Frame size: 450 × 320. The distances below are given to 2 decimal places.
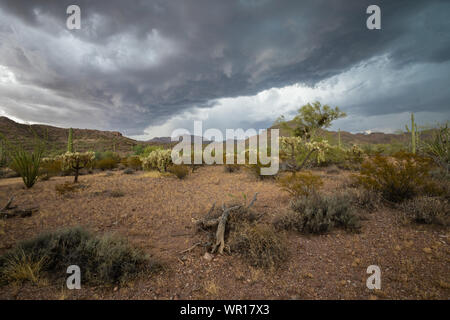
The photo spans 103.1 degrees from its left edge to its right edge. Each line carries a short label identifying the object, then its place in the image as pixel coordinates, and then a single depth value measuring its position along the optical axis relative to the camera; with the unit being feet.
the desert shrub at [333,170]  38.11
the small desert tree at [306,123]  38.55
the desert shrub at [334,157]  42.14
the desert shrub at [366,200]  15.06
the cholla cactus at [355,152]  49.39
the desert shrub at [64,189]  22.87
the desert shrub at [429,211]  11.77
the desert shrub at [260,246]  9.53
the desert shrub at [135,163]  51.01
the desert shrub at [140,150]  60.26
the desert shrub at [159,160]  40.60
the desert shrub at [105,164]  49.78
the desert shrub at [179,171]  35.06
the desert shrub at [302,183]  18.42
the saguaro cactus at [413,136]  39.24
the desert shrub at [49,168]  35.35
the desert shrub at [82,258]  8.44
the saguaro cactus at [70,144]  55.63
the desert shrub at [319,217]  12.53
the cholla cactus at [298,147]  31.19
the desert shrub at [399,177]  15.29
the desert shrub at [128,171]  43.59
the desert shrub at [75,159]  31.32
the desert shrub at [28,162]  23.99
